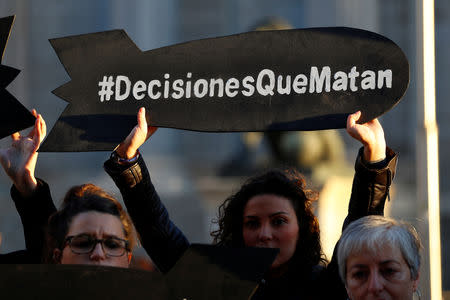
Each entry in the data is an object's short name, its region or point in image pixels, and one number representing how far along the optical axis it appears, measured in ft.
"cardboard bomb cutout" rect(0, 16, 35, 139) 16.65
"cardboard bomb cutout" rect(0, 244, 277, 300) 13.71
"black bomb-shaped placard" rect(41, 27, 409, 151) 15.37
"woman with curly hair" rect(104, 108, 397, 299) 15.65
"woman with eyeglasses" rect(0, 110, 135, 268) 16.33
